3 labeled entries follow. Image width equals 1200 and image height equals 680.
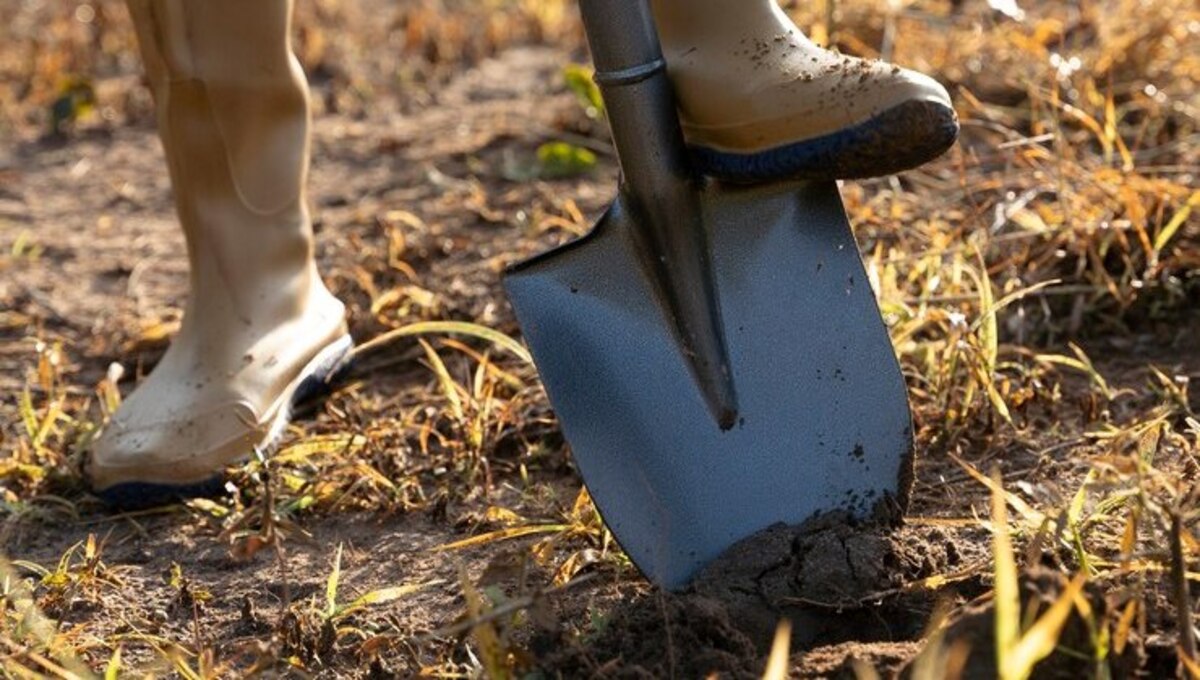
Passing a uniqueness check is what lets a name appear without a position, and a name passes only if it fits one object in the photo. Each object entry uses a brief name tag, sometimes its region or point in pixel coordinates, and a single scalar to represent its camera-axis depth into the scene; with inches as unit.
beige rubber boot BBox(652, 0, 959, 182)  92.1
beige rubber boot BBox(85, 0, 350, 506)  102.3
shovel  92.4
